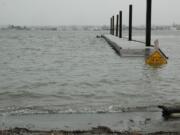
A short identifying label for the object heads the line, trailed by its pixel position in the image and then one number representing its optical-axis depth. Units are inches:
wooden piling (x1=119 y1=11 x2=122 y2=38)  1954.7
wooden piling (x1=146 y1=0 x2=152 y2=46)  1059.3
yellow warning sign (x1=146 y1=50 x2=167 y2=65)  796.4
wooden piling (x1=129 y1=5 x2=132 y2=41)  1541.3
